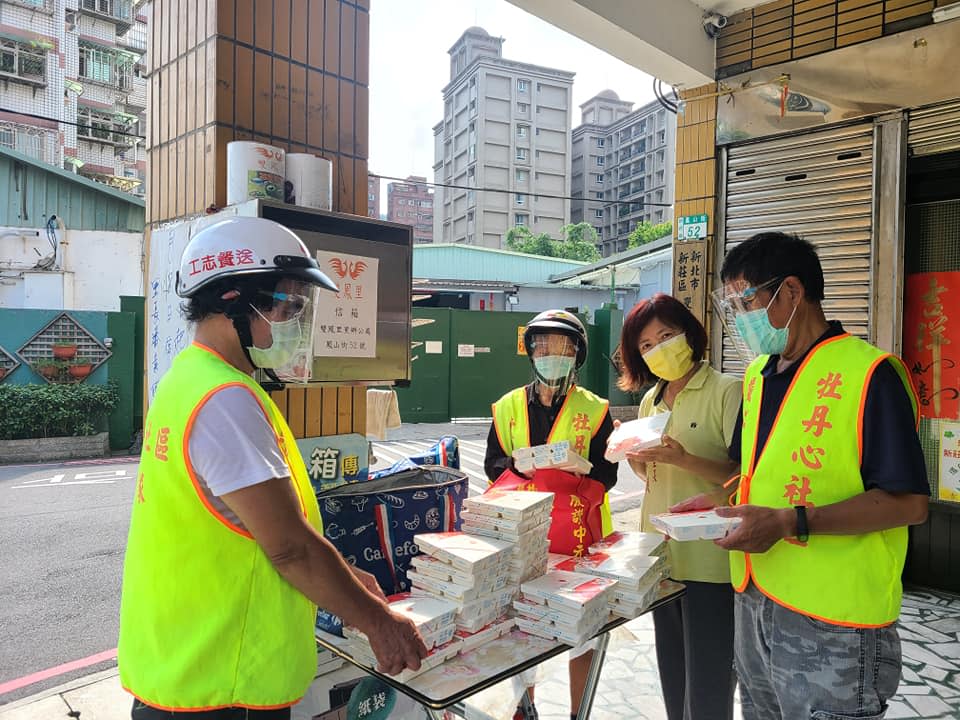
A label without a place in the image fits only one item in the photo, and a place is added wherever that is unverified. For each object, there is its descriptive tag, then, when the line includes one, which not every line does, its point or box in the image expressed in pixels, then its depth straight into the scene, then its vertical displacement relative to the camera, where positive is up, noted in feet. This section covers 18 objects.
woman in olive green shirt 7.38 -1.37
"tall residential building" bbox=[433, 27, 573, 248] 210.38 +69.42
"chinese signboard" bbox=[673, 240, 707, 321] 14.85 +1.98
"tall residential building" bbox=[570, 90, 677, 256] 216.33 +69.04
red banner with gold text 13.10 +0.50
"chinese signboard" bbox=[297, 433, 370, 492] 8.95 -1.49
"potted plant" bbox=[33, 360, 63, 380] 34.45 -0.97
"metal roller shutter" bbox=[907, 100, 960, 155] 11.81 +4.34
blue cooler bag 6.81 -1.82
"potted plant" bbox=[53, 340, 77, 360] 34.76 +0.03
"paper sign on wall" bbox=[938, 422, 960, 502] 13.19 -1.99
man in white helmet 4.35 -1.35
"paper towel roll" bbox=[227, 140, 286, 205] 7.63 +2.15
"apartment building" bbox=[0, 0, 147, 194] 91.56 +41.65
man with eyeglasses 5.25 -1.21
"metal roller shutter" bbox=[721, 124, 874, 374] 12.78 +3.35
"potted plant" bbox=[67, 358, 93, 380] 35.01 -0.96
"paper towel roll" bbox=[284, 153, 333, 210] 8.06 +2.18
